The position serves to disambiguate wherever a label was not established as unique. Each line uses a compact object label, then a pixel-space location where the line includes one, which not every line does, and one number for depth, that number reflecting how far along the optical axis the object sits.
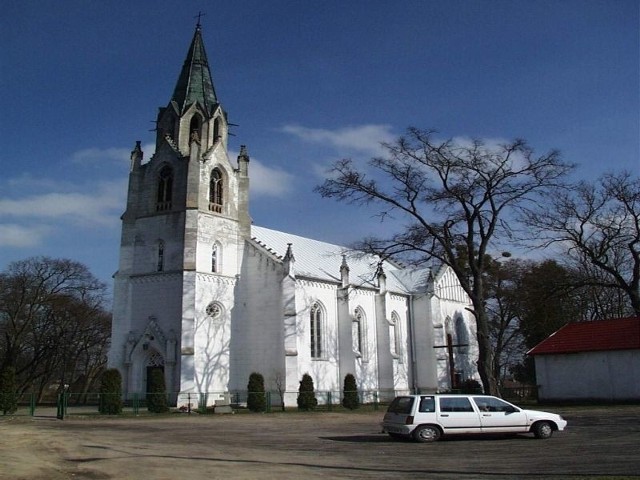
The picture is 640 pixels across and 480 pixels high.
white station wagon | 17.17
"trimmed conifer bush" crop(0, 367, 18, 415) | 29.78
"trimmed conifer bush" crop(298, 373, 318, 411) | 34.03
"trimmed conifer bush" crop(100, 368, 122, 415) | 29.95
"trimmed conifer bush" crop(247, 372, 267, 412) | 32.56
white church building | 35.72
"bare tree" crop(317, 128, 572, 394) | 28.58
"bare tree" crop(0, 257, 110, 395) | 51.38
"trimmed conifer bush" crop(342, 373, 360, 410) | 35.69
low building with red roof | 34.66
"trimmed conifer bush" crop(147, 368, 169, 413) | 30.61
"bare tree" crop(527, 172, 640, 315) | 33.06
